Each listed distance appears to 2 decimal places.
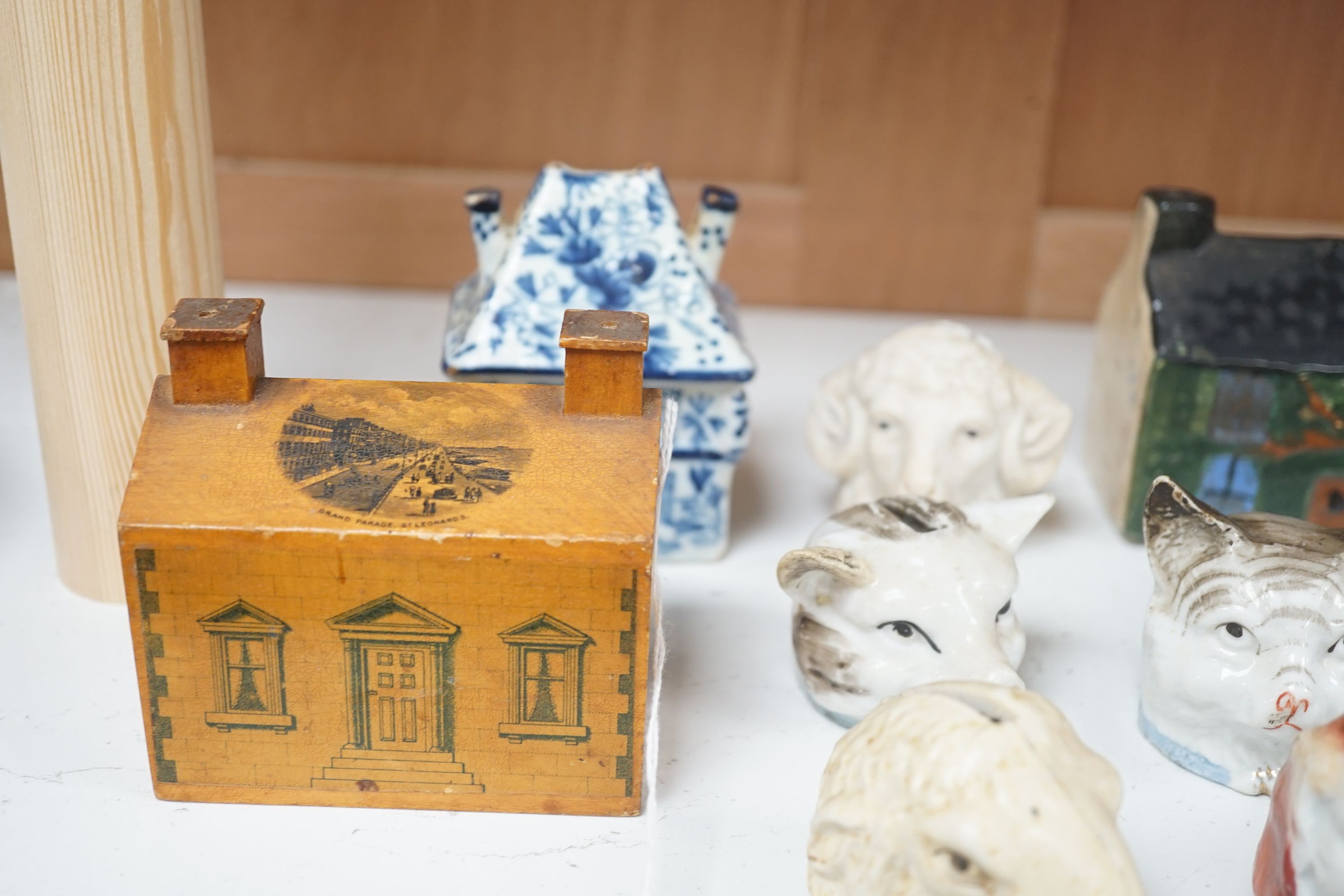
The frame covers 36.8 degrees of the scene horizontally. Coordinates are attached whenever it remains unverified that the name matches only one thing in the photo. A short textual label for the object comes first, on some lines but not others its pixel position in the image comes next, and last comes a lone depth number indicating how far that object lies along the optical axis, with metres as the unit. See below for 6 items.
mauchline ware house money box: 0.40
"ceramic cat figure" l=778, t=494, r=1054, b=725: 0.44
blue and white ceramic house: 0.49
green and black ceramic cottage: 0.51
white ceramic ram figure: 0.50
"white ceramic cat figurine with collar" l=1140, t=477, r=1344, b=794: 0.42
